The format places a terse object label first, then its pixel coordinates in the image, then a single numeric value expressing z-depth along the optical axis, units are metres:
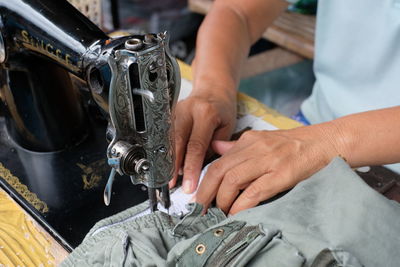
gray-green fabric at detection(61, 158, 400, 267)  0.59
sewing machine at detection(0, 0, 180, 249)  0.65
